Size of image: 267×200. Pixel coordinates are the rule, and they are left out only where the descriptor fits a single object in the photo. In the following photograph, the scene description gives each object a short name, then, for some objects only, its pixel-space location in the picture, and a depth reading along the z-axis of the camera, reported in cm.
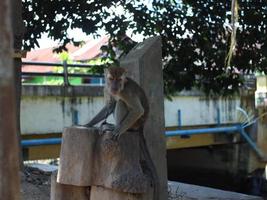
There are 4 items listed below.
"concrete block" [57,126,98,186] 472
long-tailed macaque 507
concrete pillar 597
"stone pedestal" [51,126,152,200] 467
